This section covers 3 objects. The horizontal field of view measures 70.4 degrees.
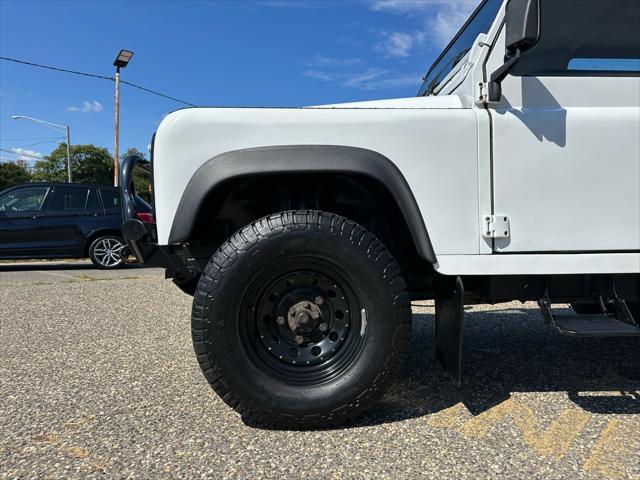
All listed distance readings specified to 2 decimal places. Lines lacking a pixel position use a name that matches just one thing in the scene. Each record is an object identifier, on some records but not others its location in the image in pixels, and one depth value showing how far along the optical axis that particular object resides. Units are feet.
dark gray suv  27.66
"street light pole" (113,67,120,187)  73.51
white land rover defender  6.47
